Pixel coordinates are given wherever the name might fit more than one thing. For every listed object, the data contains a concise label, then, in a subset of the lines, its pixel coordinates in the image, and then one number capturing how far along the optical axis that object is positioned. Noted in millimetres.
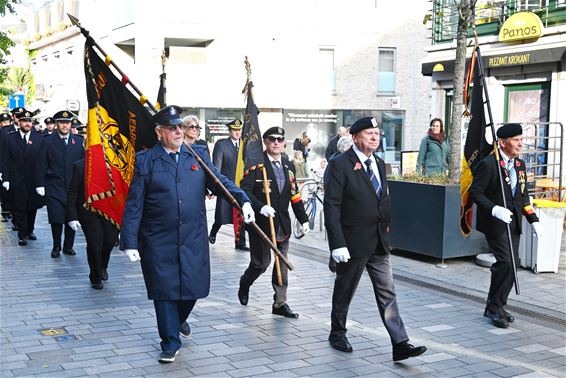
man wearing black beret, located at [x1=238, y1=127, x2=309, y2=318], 7617
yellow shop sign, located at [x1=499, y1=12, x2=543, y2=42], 16469
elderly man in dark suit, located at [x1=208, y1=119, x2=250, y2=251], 11977
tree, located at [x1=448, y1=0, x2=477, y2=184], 11172
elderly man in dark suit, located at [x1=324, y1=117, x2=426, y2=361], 6207
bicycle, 13891
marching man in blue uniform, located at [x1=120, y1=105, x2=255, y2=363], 5980
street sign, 31625
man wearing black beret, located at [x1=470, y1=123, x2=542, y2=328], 7328
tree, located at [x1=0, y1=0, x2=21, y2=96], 20314
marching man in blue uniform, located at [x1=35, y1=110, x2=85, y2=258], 11266
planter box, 10266
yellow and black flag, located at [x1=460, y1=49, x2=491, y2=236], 8164
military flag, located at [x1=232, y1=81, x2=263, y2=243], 8047
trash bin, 9711
